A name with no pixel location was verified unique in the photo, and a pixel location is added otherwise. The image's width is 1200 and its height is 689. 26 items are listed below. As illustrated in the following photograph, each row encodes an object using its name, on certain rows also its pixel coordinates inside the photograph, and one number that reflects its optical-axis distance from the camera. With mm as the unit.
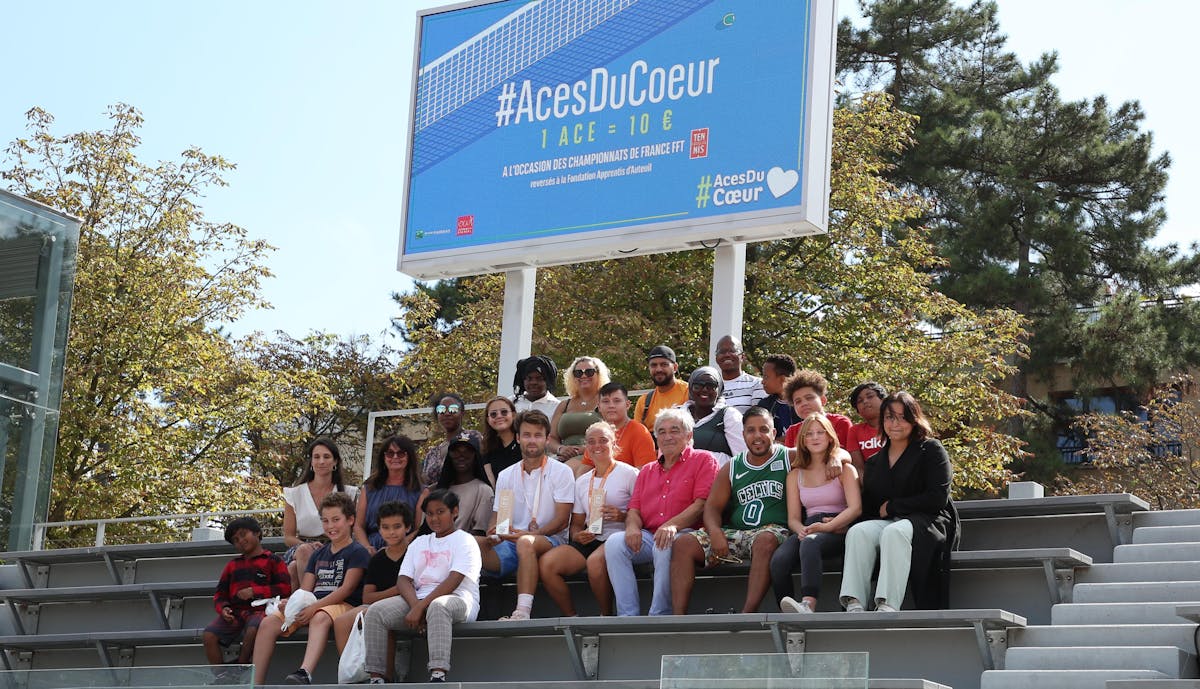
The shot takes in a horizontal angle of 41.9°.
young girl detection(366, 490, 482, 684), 8188
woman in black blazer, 7508
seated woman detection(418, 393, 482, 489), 9805
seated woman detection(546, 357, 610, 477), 9750
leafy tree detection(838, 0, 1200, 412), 26109
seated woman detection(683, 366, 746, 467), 9047
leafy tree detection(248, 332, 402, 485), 29906
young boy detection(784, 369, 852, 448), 8719
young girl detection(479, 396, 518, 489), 9602
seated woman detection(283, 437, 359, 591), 9797
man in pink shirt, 8180
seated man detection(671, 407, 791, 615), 7906
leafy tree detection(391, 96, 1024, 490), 20672
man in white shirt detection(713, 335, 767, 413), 9586
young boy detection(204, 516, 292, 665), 9039
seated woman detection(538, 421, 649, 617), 8477
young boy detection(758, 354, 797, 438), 9250
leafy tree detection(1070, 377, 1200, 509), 21719
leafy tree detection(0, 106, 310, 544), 21297
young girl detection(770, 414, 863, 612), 7707
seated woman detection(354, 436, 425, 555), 9477
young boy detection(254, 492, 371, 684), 8555
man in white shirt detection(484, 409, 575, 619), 8805
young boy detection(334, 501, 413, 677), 8656
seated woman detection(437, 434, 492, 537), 9281
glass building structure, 12211
